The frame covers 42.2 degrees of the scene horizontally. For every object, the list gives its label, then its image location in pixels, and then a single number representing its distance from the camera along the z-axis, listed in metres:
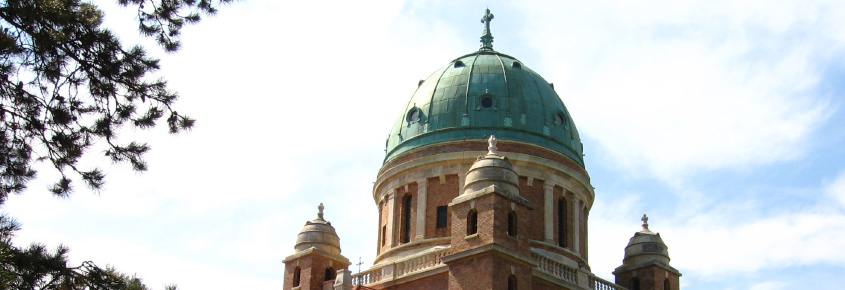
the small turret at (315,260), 38.09
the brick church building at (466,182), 36.44
